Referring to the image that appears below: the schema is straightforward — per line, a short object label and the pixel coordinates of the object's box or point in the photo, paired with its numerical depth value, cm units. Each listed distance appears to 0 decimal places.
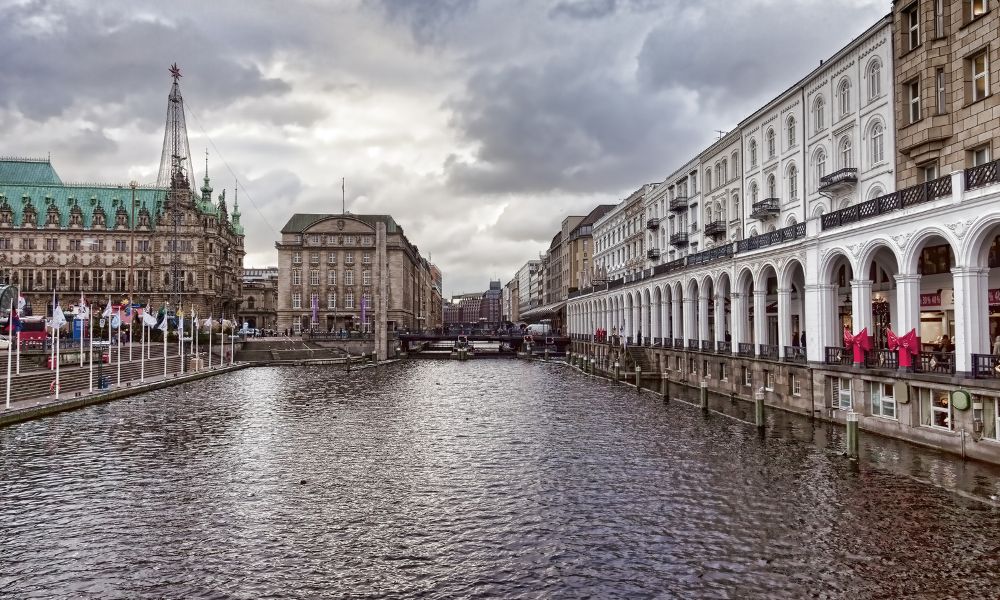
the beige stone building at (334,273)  13725
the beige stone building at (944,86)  3042
